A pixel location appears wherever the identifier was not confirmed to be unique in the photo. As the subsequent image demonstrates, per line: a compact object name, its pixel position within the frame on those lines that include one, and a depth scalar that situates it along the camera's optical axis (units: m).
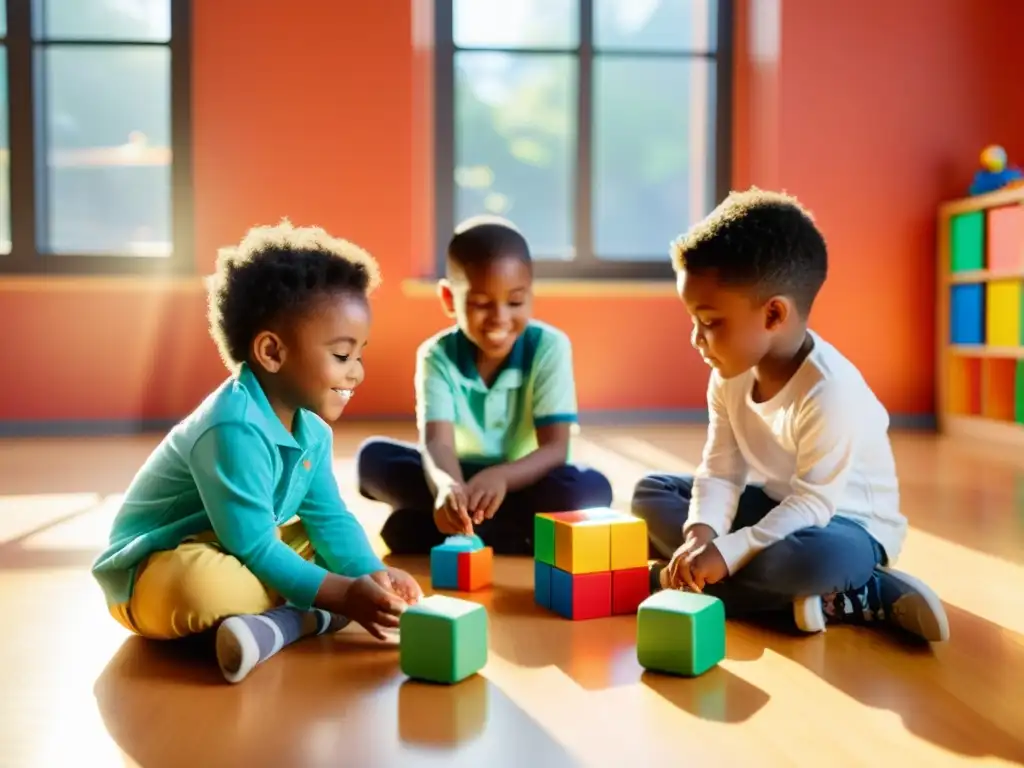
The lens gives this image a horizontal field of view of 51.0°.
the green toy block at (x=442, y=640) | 1.17
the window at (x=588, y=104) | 4.34
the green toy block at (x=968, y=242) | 3.78
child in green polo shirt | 1.85
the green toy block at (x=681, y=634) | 1.19
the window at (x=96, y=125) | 4.07
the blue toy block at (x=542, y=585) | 1.54
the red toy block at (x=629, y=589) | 1.52
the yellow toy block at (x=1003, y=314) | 3.53
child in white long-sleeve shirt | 1.39
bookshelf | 3.53
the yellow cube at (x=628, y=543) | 1.50
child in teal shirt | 1.26
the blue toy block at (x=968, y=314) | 3.81
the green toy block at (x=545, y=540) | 1.52
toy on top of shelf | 3.81
